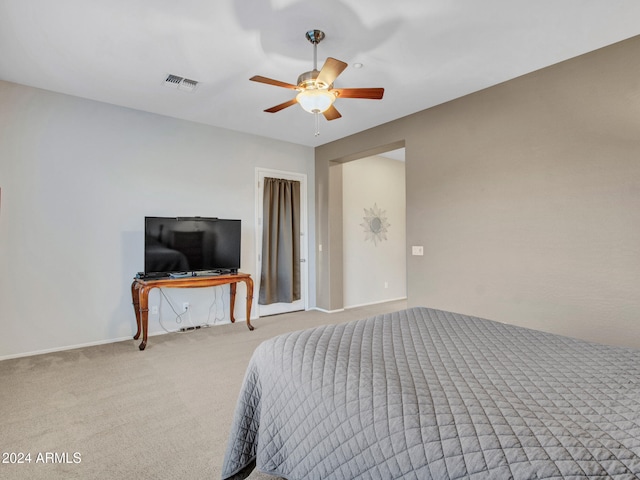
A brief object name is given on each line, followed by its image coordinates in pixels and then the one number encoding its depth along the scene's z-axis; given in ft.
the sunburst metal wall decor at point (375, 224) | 20.45
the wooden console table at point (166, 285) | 11.98
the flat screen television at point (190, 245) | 12.82
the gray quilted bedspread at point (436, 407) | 2.89
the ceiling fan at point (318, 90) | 7.92
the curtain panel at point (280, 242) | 16.75
